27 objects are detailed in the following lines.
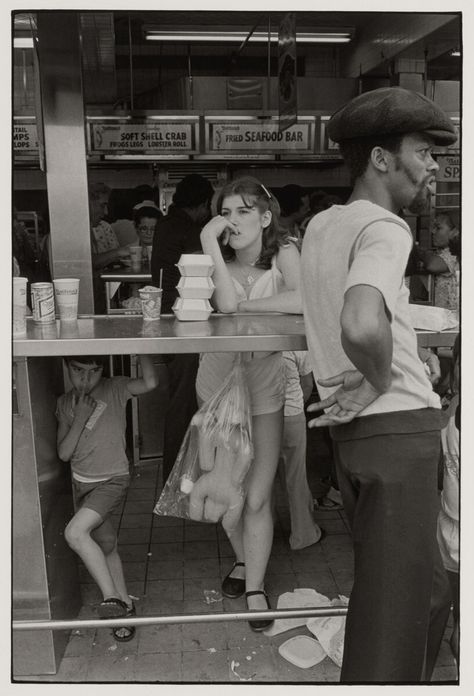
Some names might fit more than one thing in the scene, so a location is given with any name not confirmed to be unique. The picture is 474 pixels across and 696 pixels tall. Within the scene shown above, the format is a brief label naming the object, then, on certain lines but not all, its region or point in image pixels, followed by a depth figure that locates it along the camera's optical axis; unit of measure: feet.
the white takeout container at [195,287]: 9.37
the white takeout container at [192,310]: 9.36
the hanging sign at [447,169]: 27.53
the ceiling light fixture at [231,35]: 26.21
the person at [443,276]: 16.47
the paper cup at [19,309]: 8.48
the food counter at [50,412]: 8.04
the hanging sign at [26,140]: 27.94
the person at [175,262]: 14.28
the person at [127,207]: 25.85
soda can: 9.04
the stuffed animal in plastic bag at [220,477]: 9.50
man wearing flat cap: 6.48
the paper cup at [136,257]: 19.39
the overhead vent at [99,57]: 16.87
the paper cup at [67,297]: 9.36
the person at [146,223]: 22.71
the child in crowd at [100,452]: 9.93
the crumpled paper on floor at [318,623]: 9.46
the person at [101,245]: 18.80
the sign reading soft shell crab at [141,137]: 26.94
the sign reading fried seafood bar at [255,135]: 27.20
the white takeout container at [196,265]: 9.23
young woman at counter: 9.79
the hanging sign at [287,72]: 21.35
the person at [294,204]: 23.94
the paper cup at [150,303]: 9.45
